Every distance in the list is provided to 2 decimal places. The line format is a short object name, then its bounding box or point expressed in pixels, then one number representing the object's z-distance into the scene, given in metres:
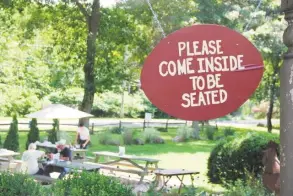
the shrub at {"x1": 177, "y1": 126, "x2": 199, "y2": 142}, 30.29
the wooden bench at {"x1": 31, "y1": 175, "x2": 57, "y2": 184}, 12.48
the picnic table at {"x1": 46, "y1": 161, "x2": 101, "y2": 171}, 12.36
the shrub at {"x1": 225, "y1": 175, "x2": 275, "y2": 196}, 5.87
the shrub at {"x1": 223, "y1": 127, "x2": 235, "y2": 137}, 32.22
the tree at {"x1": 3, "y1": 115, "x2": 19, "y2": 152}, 20.95
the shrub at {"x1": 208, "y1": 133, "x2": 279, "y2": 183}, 11.70
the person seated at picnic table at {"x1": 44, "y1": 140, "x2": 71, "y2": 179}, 13.59
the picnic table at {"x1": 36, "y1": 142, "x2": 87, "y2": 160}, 17.14
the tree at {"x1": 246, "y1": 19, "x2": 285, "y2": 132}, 28.64
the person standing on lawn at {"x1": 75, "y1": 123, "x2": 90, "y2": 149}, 18.42
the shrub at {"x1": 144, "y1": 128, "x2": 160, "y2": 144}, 27.41
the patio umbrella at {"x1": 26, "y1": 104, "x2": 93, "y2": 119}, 18.52
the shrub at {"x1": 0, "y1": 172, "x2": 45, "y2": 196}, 5.77
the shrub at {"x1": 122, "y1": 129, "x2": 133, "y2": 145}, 26.38
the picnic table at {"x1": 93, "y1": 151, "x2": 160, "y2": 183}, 13.62
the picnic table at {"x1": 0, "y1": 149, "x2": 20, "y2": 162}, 14.62
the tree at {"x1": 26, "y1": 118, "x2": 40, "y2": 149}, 21.97
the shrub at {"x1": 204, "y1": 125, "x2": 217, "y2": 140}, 32.27
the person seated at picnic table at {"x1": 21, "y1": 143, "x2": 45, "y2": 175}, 12.68
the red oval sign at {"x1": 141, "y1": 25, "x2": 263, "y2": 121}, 3.82
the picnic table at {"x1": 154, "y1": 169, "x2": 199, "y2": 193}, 11.25
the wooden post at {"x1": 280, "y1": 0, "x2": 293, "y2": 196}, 3.49
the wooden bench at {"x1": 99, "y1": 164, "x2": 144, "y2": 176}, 13.67
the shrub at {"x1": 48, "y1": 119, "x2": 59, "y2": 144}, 21.48
